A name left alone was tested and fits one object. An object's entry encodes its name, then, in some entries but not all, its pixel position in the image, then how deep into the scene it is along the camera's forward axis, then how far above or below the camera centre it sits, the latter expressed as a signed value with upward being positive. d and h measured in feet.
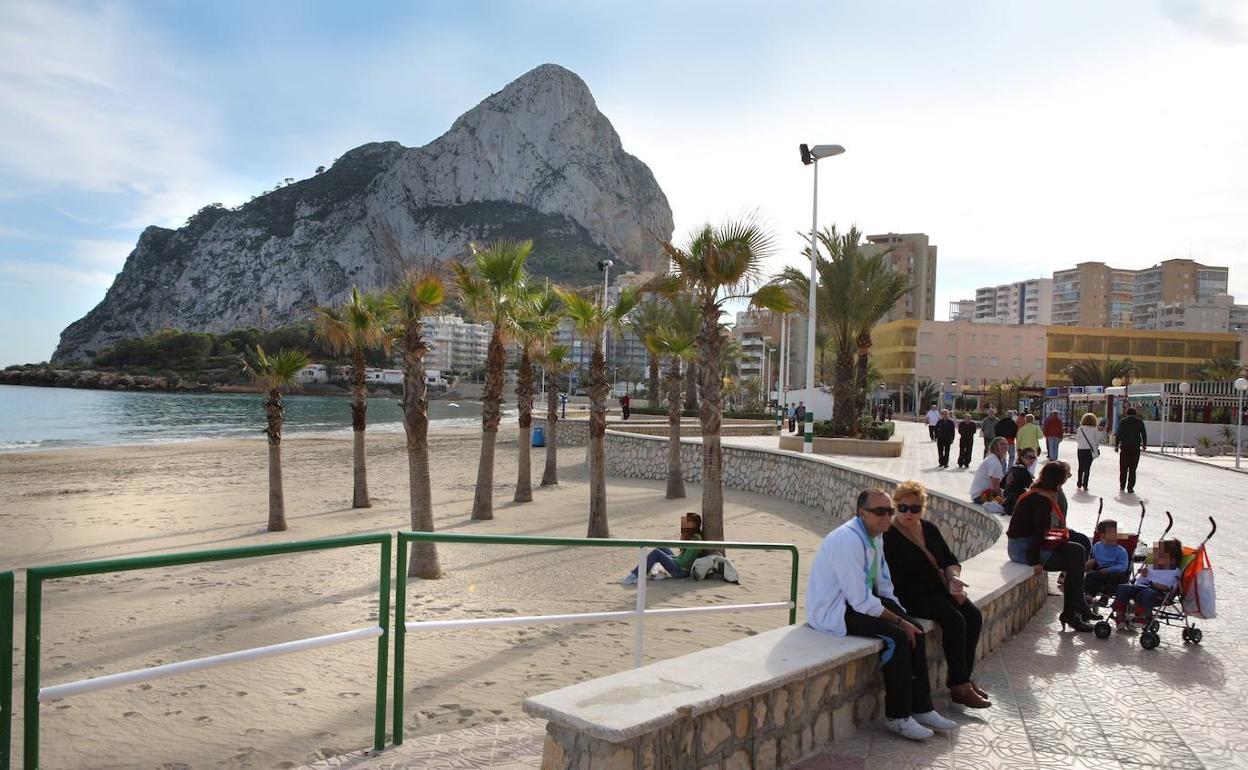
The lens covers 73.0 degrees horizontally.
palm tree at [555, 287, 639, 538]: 50.75 +0.64
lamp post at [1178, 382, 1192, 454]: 107.34 -1.24
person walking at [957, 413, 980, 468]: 65.51 -4.00
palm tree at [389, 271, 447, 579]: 41.27 -0.18
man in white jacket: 13.25 -3.71
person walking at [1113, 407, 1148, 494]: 49.01 -3.06
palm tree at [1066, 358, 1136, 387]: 208.50 +5.30
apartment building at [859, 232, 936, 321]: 378.94 +54.99
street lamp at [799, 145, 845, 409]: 68.08 +12.97
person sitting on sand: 33.27 -7.21
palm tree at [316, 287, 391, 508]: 58.08 +3.01
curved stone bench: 9.14 -4.03
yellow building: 255.70 +13.65
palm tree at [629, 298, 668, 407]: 139.28 +11.30
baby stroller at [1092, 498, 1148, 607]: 21.76 -4.36
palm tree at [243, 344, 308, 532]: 54.85 -1.67
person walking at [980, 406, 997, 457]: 64.03 -2.89
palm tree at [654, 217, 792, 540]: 43.86 +4.96
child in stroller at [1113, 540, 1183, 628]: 19.62 -4.53
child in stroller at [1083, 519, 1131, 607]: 21.57 -4.48
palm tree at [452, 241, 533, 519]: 49.57 +5.45
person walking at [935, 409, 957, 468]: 66.03 -3.83
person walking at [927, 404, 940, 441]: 86.02 -3.10
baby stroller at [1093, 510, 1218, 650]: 19.31 -4.76
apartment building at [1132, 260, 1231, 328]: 479.41 +64.47
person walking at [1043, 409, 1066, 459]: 60.08 -2.78
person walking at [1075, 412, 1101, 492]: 51.44 -3.42
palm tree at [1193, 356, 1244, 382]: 179.93 +5.68
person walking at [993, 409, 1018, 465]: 57.00 -2.67
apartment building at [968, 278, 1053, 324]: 547.49 +64.71
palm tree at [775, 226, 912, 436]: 87.20 +9.29
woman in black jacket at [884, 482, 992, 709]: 14.66 -3.65
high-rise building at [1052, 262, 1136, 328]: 494.59 +56.73
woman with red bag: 20.42 -3.80
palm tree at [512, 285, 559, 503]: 52.44 +2.38
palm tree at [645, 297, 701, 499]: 66.62 -0.42
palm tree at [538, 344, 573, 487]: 78.48 -2.15
